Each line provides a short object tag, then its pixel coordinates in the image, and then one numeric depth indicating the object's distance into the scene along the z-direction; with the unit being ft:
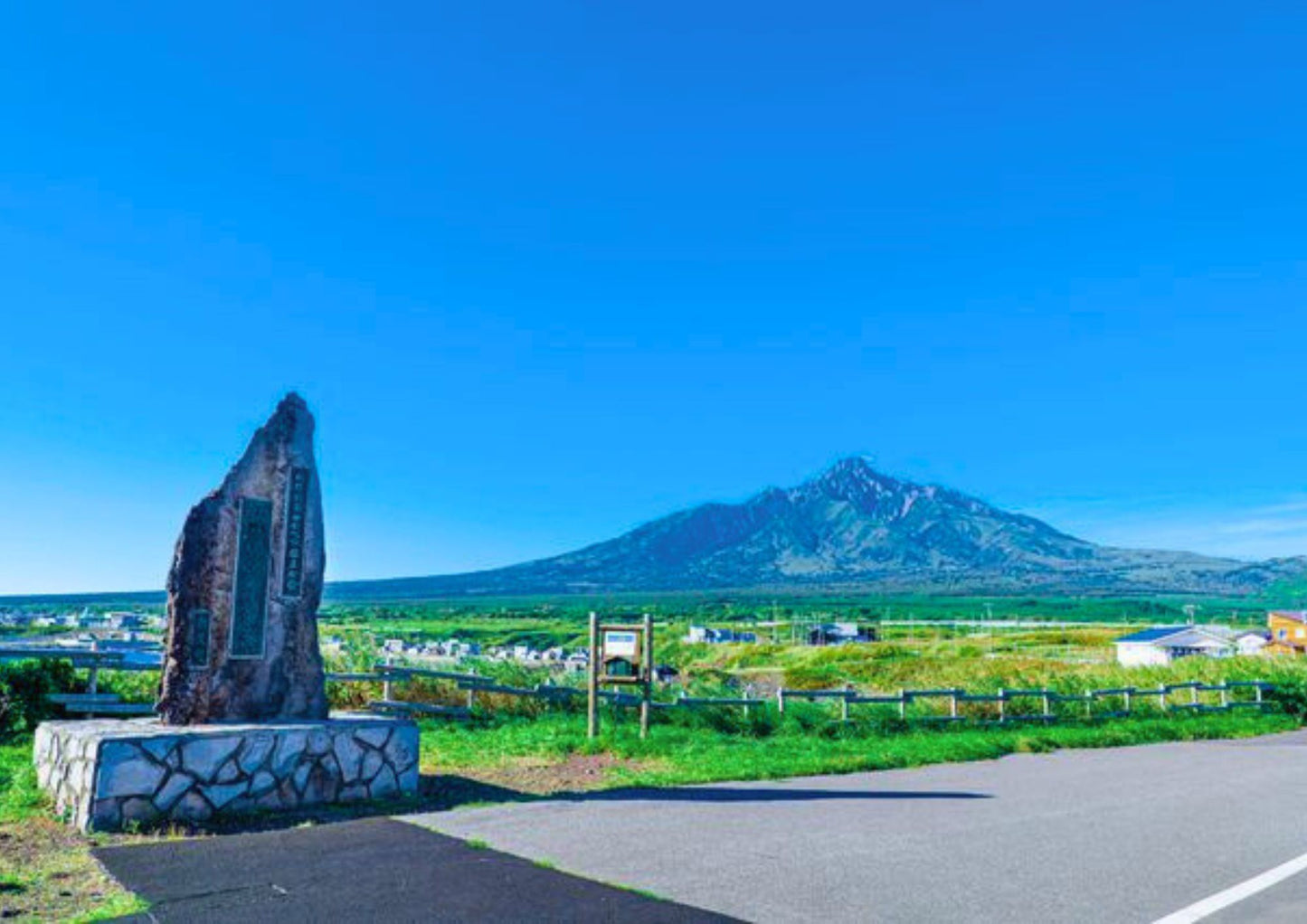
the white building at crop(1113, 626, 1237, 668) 201.77
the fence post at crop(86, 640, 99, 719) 40.02
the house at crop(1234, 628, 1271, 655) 229.45
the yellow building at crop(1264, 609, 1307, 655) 221.46
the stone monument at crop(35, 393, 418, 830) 23.22
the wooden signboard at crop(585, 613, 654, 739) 42.88
